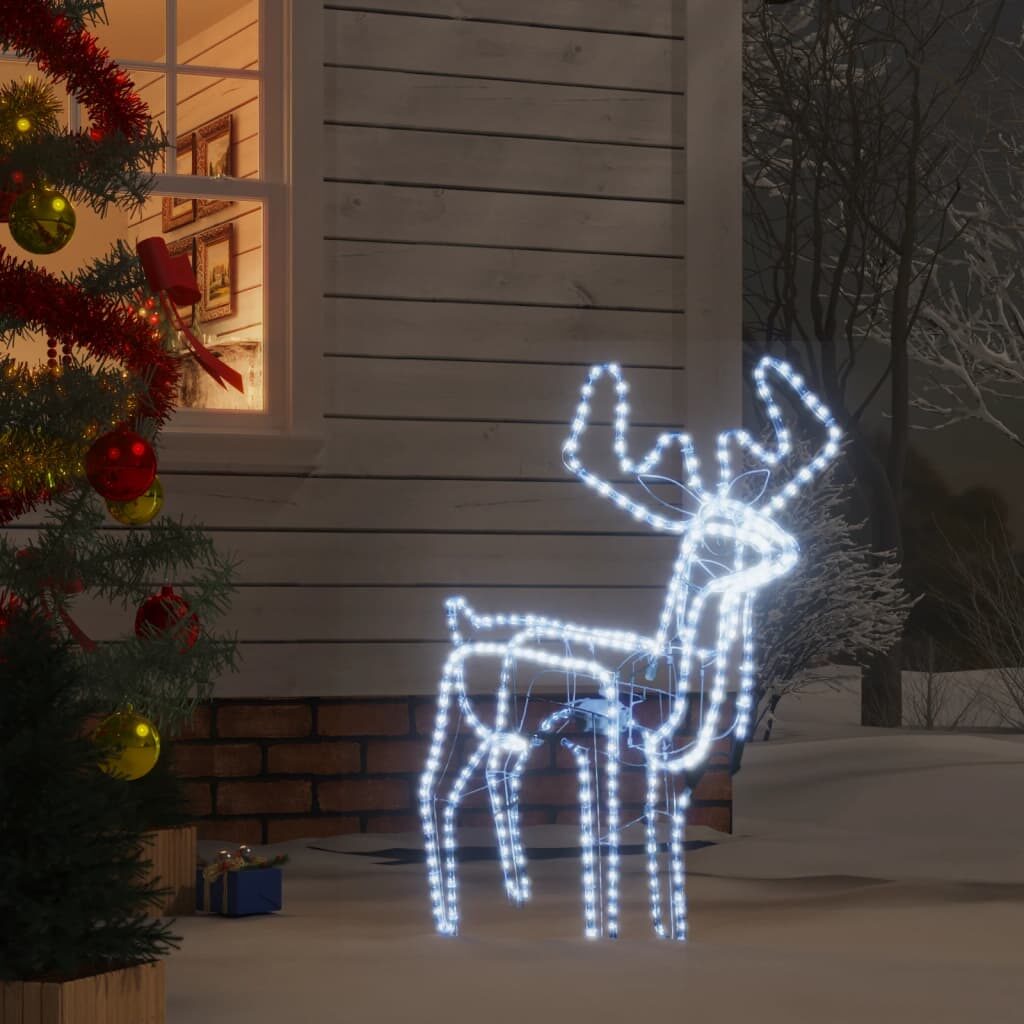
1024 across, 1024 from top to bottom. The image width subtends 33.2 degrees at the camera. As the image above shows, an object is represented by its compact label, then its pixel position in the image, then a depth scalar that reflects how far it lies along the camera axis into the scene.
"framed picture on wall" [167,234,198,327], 6.10
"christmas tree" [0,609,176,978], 3.00
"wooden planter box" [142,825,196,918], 4.73
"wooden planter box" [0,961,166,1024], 2.93
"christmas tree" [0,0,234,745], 3.94
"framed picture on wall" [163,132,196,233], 6.16
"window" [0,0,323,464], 5.64
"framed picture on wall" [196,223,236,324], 6.03
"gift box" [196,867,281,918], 4.64
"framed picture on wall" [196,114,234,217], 6.01
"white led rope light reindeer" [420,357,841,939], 4.10
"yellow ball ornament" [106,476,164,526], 4.02
